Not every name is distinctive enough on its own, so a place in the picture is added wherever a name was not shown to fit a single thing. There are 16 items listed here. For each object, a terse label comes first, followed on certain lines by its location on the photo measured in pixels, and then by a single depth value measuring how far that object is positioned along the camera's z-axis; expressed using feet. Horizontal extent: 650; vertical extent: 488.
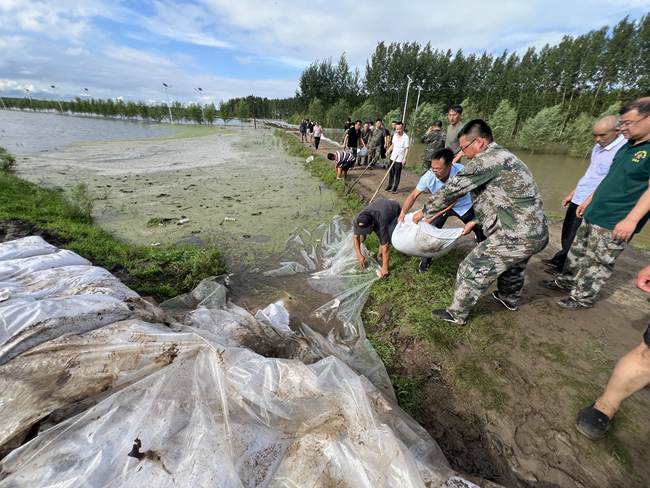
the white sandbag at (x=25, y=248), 7.35
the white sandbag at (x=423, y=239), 8.34
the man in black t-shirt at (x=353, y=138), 28.36
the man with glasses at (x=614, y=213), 6.48
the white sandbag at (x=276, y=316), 7.41
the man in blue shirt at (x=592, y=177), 8.77
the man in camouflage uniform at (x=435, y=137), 19.66
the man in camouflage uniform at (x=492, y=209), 6.81
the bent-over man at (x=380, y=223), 9.63
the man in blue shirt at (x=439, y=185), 9.11
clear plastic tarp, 3.13
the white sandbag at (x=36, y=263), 6.42
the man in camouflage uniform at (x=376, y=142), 26.65
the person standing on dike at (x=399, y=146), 18.89
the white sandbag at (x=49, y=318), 3.97
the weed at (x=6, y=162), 25.68
